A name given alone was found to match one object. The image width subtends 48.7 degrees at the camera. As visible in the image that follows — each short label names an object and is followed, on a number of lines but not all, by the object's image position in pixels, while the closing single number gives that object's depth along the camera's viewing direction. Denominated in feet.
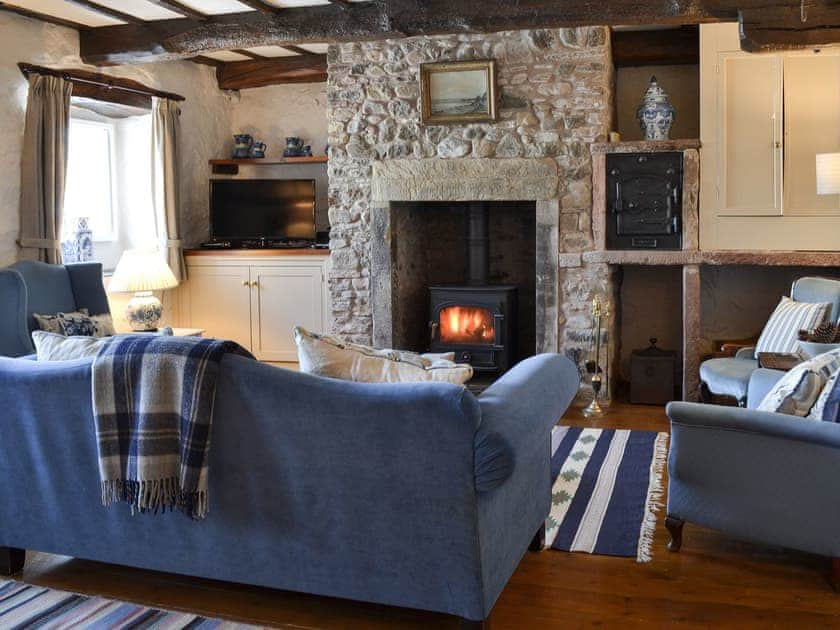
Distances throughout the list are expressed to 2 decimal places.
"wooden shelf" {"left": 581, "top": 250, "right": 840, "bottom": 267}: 18.92
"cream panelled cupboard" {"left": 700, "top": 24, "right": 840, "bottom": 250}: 18.93
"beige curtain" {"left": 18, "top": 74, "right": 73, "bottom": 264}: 19.21
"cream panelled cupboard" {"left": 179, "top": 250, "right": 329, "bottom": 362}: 24.11
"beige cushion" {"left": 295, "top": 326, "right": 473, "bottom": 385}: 9.52
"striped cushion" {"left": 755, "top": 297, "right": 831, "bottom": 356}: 16.12
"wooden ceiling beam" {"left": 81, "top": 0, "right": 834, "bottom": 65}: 16.93
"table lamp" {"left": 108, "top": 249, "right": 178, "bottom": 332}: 20.90
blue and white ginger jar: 20.10
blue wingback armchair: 17.25
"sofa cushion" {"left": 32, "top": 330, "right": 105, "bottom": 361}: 10.10
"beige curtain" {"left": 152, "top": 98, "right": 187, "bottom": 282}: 23.20
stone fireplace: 20.25
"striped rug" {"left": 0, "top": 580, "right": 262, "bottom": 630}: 9.70
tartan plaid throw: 9.13
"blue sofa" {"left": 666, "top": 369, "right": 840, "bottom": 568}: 10.27
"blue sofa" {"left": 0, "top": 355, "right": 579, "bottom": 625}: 8.68
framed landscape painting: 20.54
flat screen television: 25.30
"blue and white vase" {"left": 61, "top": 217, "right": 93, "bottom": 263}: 21.56
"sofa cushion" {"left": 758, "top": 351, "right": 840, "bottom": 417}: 10.98
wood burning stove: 21.13
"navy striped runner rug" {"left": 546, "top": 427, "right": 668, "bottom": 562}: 12.07
